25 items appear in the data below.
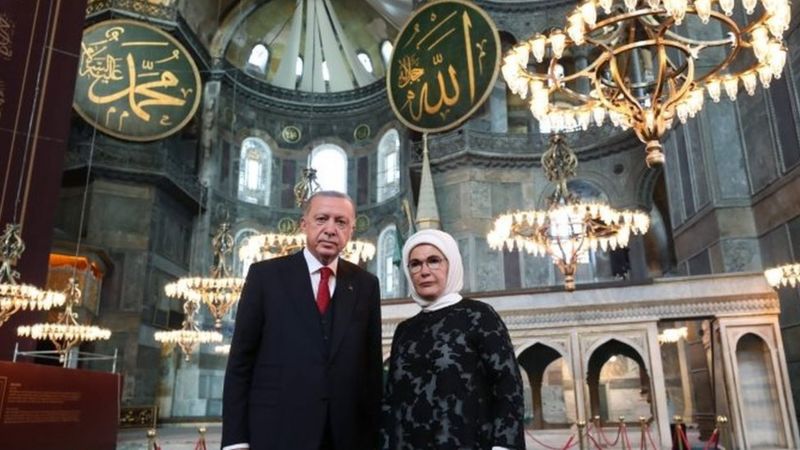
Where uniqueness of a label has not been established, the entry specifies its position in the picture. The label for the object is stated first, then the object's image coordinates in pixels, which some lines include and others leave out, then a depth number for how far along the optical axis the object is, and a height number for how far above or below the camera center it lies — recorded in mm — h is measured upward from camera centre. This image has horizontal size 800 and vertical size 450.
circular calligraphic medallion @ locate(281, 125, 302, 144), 20891 +8686
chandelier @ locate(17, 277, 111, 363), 9367 +908
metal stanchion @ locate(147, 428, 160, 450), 4335 -416
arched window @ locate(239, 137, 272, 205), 19641 +7064
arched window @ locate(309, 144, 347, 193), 20719 +7565
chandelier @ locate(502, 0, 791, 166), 4785 +2848
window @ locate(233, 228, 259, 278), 18594 +4068
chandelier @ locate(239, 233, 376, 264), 8812 +2053
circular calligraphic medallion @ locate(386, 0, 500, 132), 11570 +6437
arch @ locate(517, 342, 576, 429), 8734 +5
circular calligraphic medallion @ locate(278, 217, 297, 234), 19328 +5177
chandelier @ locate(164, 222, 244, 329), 9234 +1555
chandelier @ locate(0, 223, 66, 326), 7699 +1293
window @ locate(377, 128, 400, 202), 19281 +7123
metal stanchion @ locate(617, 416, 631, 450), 5333 -478
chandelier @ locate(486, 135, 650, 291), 8242 +2306
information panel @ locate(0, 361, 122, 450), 4508 -210
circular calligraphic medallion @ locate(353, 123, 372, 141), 20641 +8650
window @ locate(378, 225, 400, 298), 18266 +3744
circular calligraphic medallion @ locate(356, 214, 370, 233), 19328 +5140
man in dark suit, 1596 +84
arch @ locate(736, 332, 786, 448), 6238 -165
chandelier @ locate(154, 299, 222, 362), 11820 +945
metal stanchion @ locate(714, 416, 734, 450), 6199 -628
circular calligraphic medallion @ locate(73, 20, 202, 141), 11625 +6034
